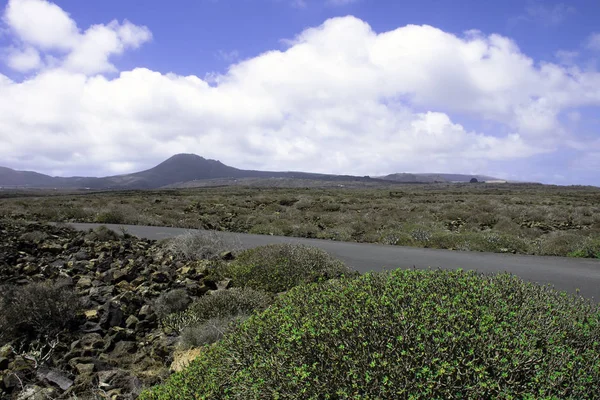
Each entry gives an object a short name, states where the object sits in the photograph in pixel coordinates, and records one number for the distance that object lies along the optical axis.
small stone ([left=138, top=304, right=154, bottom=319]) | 6.87
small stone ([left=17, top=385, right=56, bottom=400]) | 4.38
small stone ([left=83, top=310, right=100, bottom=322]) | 6.71
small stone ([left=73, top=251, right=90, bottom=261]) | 10.76
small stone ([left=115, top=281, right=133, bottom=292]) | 8.28
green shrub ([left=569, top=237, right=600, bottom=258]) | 12.15
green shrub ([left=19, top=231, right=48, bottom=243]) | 12.64
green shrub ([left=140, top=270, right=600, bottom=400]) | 2.38
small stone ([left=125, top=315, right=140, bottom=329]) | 6.53
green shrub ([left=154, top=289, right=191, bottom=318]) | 6.89
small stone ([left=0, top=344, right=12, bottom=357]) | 5.45
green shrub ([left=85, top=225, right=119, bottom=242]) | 13.62
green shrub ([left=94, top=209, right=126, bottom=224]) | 23.06
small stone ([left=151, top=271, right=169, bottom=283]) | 8.67
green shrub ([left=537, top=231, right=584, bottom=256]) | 13.30
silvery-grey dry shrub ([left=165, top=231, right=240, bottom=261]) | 11.06
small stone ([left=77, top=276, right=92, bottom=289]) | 8.32
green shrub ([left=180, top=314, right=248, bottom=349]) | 5.39
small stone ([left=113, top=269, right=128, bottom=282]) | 8.83
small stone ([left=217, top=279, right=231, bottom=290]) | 7.95
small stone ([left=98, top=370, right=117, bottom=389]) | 4.64
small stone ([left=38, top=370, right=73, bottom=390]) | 4.72
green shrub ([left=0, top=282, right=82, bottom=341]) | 6.12
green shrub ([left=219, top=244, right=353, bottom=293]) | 7.66
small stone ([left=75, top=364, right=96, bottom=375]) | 5.02
